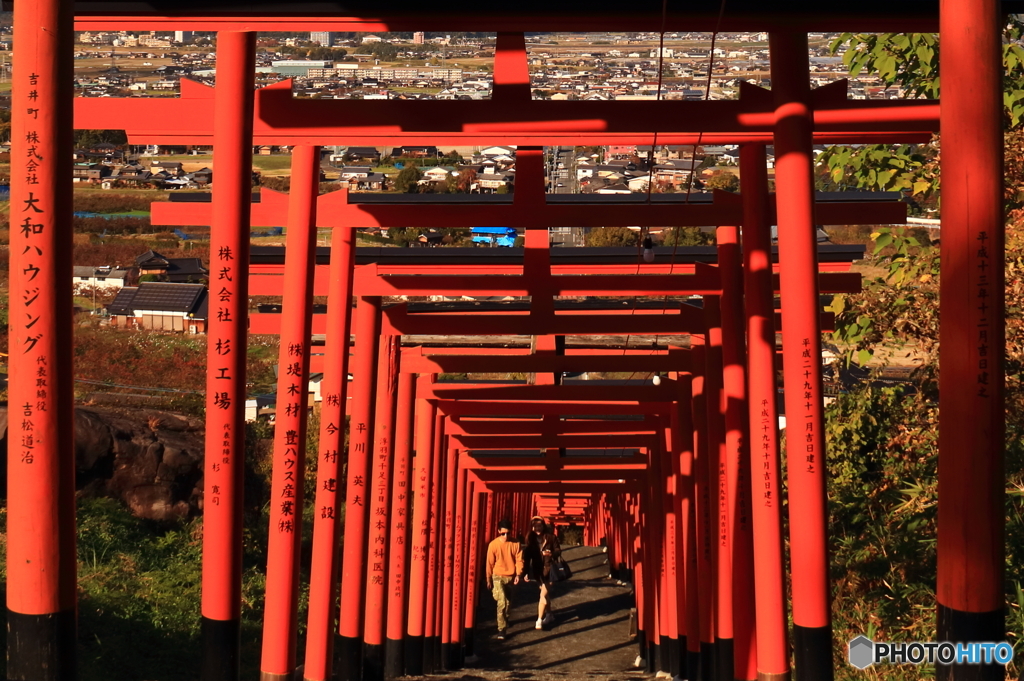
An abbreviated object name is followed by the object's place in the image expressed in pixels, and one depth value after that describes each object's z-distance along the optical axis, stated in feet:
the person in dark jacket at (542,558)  65.05
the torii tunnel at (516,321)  16.40
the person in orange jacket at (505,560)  59.98
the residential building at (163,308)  127.85
